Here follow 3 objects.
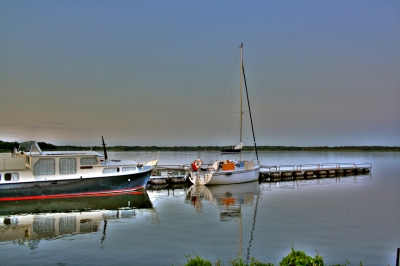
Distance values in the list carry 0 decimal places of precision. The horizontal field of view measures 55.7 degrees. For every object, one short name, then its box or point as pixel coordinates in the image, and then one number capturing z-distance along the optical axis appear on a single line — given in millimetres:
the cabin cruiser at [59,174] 32625
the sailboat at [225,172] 43781
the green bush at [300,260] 10016
